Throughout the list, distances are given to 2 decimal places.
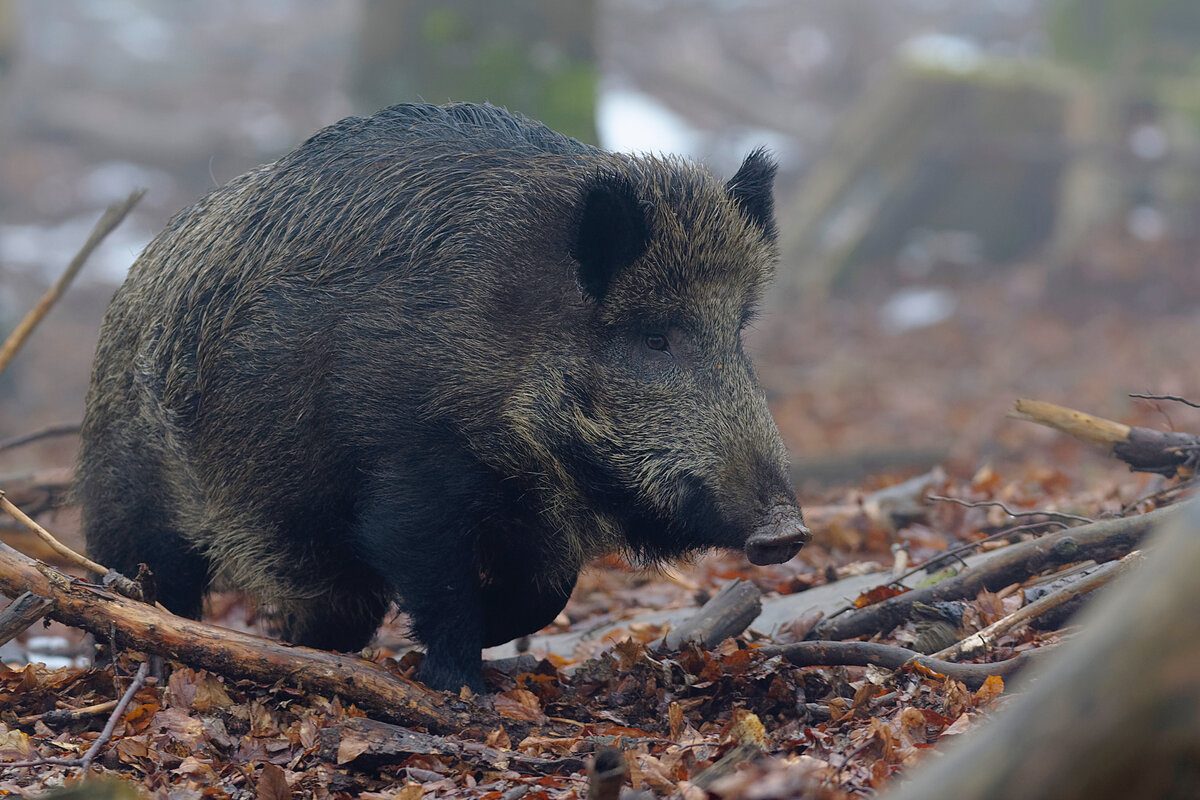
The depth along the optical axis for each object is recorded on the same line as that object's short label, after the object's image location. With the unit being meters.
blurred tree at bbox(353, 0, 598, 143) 22.11
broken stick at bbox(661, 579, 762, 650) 9.85
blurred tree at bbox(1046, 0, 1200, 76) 35.87
